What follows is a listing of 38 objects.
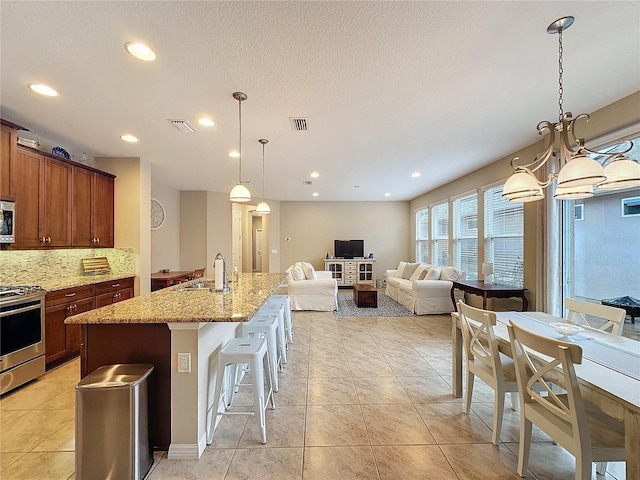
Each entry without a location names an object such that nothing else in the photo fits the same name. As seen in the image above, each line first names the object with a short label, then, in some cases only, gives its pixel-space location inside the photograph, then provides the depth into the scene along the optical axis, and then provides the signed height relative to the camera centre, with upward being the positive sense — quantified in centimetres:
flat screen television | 905 -22
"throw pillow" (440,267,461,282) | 577 -67
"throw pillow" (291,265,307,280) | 616 -69
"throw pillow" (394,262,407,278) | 769 -80
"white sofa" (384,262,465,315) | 569 -102
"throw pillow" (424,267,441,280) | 606 -70
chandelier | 176 +44
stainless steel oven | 261 -91
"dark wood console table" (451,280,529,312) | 400 -72
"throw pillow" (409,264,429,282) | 648 -72
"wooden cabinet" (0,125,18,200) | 285 +84
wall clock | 614 +59
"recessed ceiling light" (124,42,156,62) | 190 +130
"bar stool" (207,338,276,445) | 204 -92
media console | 886 -88
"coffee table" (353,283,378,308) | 627 -125
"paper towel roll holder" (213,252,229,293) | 271 -30
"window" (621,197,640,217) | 270 +33
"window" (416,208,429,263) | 815 +18
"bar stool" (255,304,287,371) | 317 -89
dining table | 124 -70
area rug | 571 -146
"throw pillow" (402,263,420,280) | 726 -74
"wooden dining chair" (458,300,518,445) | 202 -94
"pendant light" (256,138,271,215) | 473 +53
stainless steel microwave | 282 +20
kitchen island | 187 -77
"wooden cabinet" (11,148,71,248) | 306 +49
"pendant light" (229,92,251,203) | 313 +53
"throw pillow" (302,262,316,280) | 633 -69
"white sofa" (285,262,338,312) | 596 -113
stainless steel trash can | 162 -108
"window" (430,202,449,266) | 696 +18
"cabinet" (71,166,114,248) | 383 +46
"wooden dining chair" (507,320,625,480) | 139 -95
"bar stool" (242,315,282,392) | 266 -88
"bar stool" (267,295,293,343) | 376 -95
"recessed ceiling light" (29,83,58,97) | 240 +131
